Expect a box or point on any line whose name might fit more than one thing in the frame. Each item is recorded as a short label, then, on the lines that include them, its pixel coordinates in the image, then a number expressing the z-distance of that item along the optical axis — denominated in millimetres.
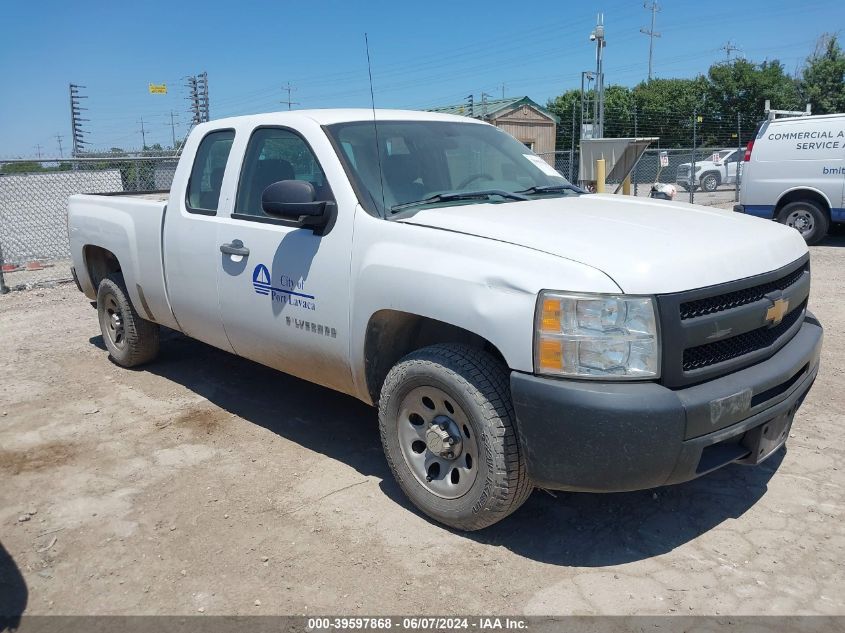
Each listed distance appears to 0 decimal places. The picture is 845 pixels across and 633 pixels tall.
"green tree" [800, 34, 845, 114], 38938
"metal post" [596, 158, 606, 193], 10008
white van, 11125
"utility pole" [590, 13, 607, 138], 29016
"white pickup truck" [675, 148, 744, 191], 26594
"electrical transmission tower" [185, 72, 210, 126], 18205
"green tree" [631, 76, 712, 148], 43250
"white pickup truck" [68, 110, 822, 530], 2754
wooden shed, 33969
